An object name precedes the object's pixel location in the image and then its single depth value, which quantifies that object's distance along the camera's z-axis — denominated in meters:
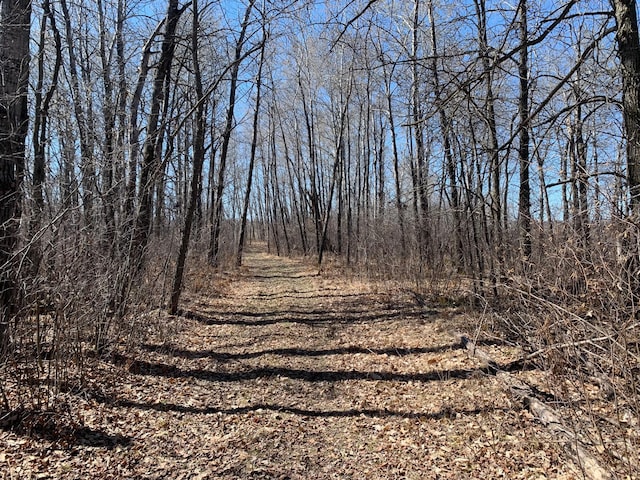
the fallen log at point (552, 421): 2.62
